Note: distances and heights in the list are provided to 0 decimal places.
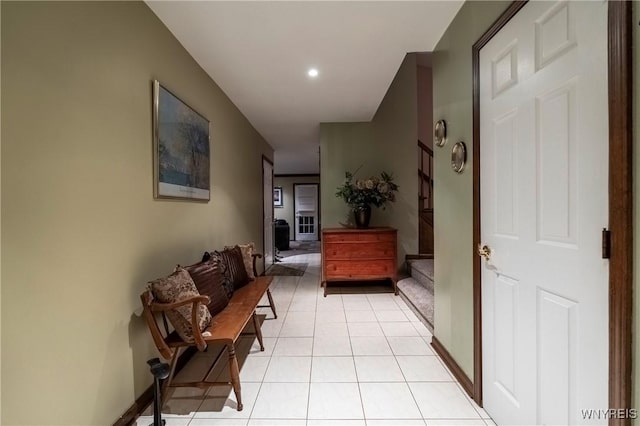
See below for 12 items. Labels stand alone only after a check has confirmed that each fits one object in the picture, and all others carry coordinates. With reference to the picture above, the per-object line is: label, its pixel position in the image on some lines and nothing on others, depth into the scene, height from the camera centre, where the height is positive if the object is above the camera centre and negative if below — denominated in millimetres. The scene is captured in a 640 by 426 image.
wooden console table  3850 -593
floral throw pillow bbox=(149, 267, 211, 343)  1629 -513
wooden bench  1572 -735
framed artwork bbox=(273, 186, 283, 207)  10594 +585
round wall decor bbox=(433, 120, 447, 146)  2076 +594
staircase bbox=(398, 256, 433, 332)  2891 -987
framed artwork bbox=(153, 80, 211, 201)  1863 +483
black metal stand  1448 -891
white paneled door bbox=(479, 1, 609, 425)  940 -12
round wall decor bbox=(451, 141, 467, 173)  1782 +354
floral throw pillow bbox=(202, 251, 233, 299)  2299 -486
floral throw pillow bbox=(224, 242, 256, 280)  2965 -508
